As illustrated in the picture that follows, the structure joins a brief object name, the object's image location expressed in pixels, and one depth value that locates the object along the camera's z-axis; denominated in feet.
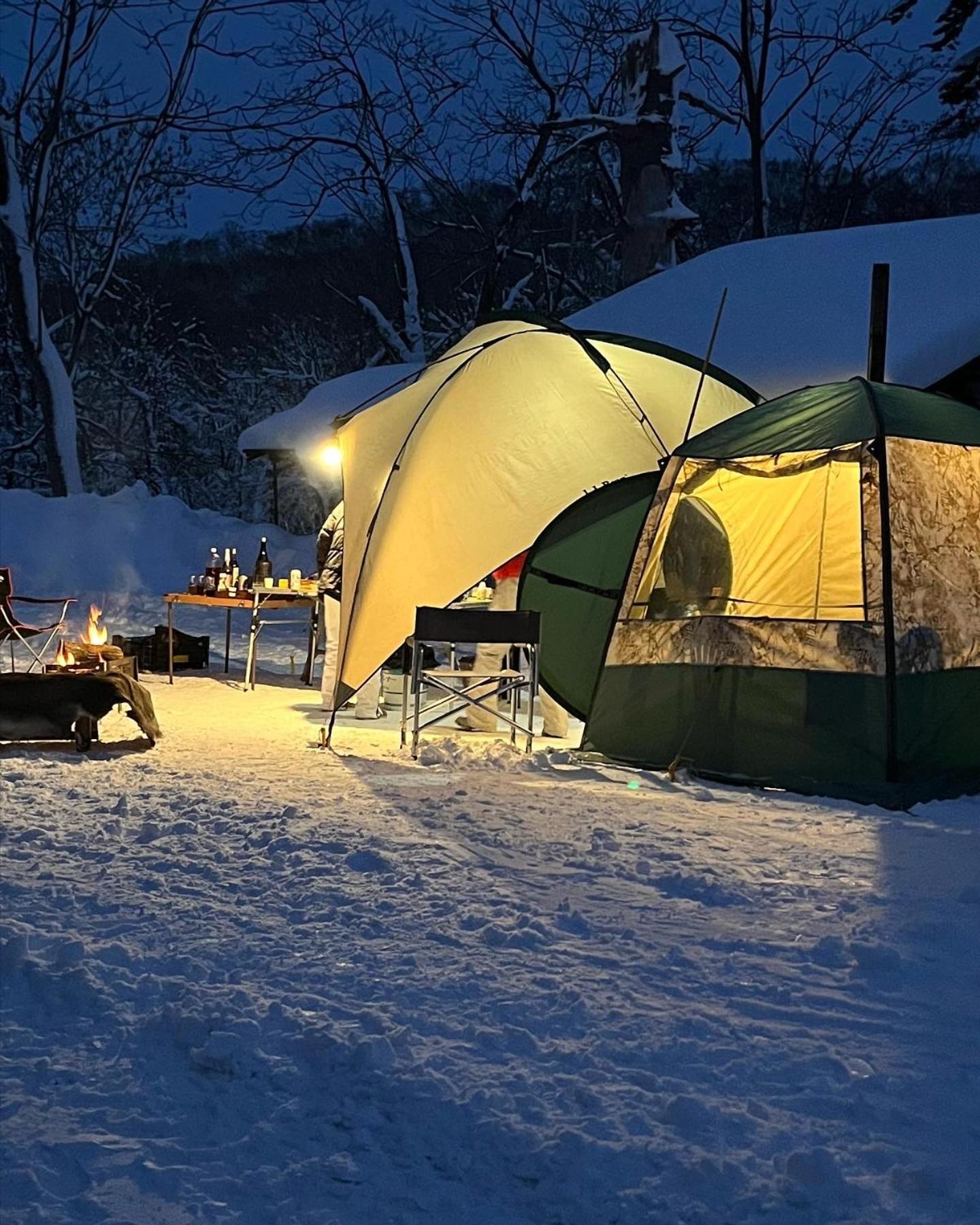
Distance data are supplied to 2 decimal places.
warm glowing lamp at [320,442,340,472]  33.06
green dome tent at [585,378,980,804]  19.08
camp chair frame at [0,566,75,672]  27.55
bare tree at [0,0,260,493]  67.31
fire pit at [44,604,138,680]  22.58
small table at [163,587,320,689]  29.43
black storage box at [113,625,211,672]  32.63
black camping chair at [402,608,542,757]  21.35
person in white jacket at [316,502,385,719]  26.35
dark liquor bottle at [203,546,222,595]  30.91
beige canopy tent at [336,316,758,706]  23.61
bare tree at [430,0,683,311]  54.13
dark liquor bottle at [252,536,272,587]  30.71
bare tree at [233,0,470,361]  74.02
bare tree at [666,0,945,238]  70.13
